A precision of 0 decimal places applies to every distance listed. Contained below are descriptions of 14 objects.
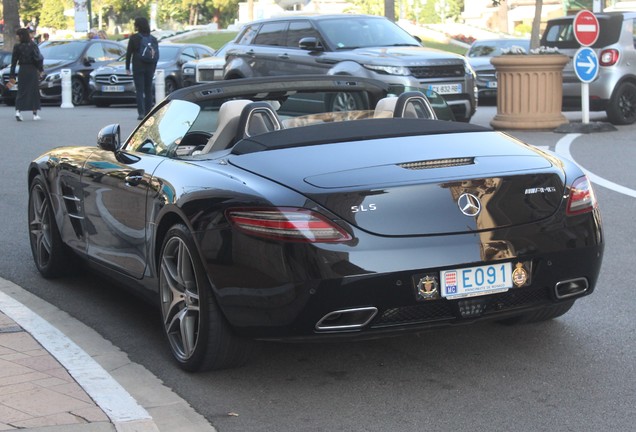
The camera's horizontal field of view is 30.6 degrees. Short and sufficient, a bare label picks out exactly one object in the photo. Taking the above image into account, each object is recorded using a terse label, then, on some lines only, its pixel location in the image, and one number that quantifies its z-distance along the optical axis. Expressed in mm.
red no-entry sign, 17797
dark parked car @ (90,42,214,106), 27594
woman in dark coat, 22562
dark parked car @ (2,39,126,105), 28953
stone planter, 17953
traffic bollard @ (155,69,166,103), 27375
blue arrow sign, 17688
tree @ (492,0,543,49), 30247
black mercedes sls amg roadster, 4766
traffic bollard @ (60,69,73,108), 28141
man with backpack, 21500
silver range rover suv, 16750
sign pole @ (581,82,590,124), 17547
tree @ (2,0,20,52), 42594
